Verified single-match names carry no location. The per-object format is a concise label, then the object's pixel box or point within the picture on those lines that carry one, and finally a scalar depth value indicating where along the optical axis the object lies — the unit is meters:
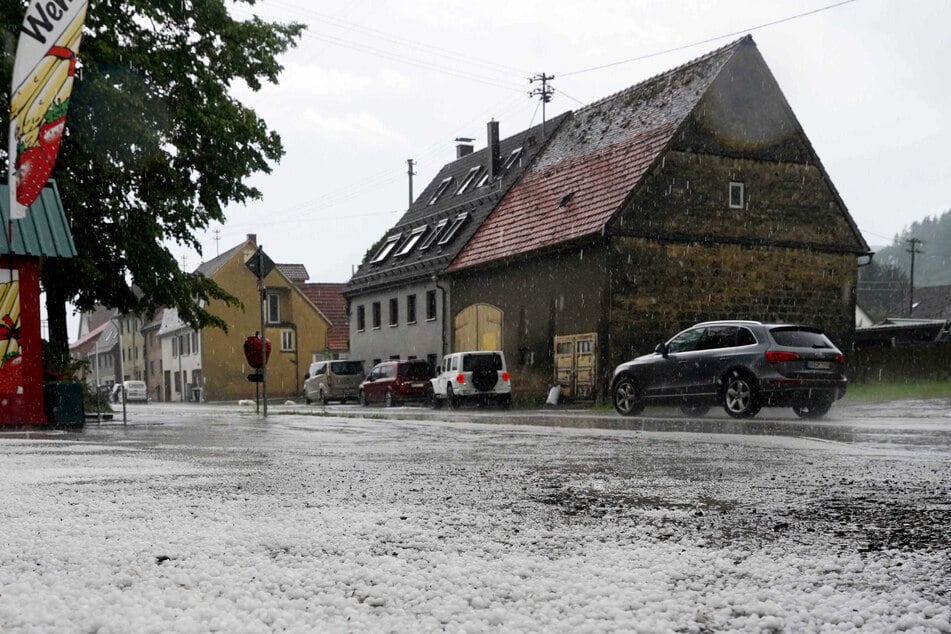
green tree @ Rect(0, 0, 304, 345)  20.88
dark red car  35.16
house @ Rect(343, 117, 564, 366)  38.12
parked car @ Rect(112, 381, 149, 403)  67.06
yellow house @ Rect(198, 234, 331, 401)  64.00
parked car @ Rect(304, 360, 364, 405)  42.22
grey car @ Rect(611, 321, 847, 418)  17.42
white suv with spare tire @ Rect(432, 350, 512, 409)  29.92
